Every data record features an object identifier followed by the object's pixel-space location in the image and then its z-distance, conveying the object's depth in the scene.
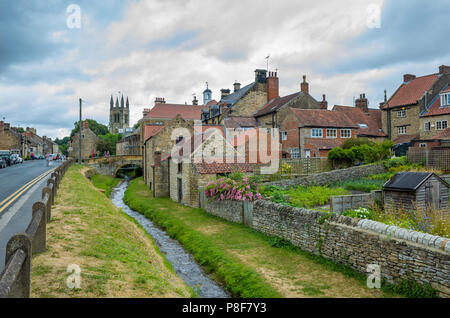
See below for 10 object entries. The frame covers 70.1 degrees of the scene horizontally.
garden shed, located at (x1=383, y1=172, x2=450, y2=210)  14.40
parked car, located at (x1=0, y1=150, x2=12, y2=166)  41.89
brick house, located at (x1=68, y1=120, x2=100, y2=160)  76.12
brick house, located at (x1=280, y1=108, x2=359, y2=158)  37.81
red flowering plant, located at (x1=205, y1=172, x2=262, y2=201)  19.17
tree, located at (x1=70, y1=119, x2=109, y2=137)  118.26
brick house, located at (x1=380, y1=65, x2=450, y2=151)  39.72
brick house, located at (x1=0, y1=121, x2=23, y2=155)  72.69
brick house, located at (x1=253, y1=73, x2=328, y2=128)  44.84
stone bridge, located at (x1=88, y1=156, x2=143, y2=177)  52.42
